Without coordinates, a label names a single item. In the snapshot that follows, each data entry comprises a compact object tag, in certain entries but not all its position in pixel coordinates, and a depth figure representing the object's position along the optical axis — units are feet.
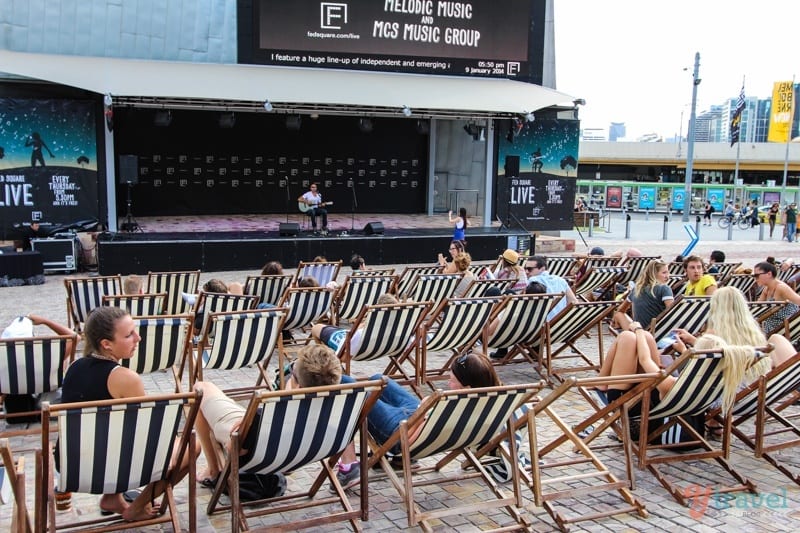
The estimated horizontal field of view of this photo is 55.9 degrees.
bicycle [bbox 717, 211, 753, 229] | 107.86
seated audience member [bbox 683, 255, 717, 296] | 25.44
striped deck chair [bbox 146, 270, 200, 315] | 28.53
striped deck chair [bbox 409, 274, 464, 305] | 26.66
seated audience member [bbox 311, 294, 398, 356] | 20.39
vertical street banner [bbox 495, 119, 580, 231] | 69.15
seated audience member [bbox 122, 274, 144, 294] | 23.28
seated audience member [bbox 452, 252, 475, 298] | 26.84
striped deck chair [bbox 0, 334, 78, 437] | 16.08
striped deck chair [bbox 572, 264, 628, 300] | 31.27
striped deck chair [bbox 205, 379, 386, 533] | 11.71
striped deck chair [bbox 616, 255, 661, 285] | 33.69
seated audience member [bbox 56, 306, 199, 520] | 12.27
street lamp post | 82.67
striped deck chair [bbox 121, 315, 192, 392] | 17.90
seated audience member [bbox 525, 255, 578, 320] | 24.45
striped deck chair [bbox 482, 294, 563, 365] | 21.95
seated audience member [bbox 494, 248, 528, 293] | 27.58
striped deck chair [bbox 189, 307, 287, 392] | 18.80
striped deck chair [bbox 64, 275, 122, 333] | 25.09
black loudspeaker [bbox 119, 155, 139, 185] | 51.80
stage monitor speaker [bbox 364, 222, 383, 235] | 54.39
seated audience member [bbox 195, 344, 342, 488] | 12.75
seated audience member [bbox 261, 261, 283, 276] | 28.14
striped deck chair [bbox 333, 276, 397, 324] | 26.21
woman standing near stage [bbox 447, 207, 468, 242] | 52.95
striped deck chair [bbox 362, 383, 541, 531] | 12.46
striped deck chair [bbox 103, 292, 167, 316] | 22.08
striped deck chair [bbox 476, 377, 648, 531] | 13.48
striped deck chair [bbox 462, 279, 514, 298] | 25.39
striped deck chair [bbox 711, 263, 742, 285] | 29.80
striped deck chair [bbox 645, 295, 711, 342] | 21.77
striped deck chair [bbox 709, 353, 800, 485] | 15.78
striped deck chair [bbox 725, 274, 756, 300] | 28.95
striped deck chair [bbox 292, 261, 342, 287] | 30.94
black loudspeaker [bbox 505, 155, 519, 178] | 68.39
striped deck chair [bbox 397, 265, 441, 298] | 28.76
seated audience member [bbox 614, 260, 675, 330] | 23.24
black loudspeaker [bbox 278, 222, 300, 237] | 52.19
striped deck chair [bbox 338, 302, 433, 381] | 20.04
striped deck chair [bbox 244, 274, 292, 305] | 27.35
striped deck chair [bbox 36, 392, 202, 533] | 10.74
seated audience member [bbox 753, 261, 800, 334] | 23.39
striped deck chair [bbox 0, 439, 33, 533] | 10.22
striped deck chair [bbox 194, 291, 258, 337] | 22.44
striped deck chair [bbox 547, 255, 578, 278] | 35.04
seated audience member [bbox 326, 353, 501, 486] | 13.80
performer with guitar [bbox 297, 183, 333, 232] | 58.34
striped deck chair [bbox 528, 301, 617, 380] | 22.31
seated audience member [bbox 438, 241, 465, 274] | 29.43
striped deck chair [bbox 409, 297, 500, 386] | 21.08
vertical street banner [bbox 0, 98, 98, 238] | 51.88
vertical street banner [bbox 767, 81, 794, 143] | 135.93
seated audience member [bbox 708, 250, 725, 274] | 33.12
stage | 46.52
